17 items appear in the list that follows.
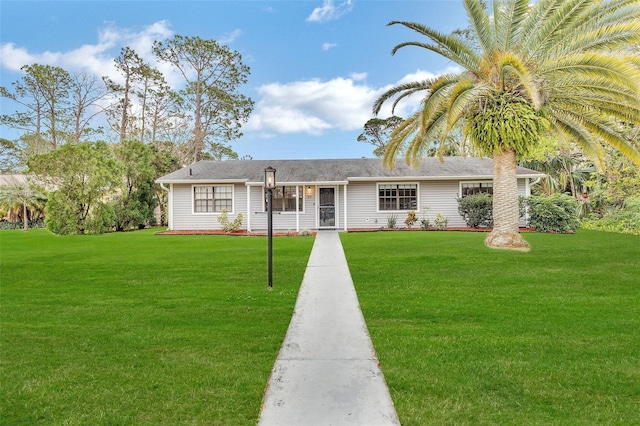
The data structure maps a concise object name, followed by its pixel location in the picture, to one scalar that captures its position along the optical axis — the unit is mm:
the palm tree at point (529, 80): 8461
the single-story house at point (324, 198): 16969
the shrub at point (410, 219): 16516
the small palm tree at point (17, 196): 21375
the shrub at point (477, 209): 15680
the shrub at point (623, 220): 14552
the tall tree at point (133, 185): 18234
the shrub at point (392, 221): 16781
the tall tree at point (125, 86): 27625
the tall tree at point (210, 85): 25988
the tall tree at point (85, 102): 28453
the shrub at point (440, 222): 16453
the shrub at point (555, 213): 13762
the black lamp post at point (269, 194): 6398
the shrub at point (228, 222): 16328
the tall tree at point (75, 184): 15562
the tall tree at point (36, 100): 27547
